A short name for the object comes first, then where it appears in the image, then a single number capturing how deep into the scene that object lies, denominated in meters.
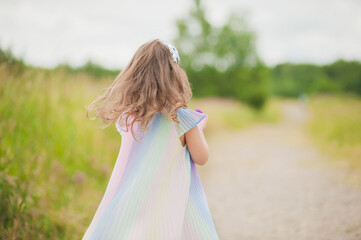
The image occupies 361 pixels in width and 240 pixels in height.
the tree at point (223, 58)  17.77
